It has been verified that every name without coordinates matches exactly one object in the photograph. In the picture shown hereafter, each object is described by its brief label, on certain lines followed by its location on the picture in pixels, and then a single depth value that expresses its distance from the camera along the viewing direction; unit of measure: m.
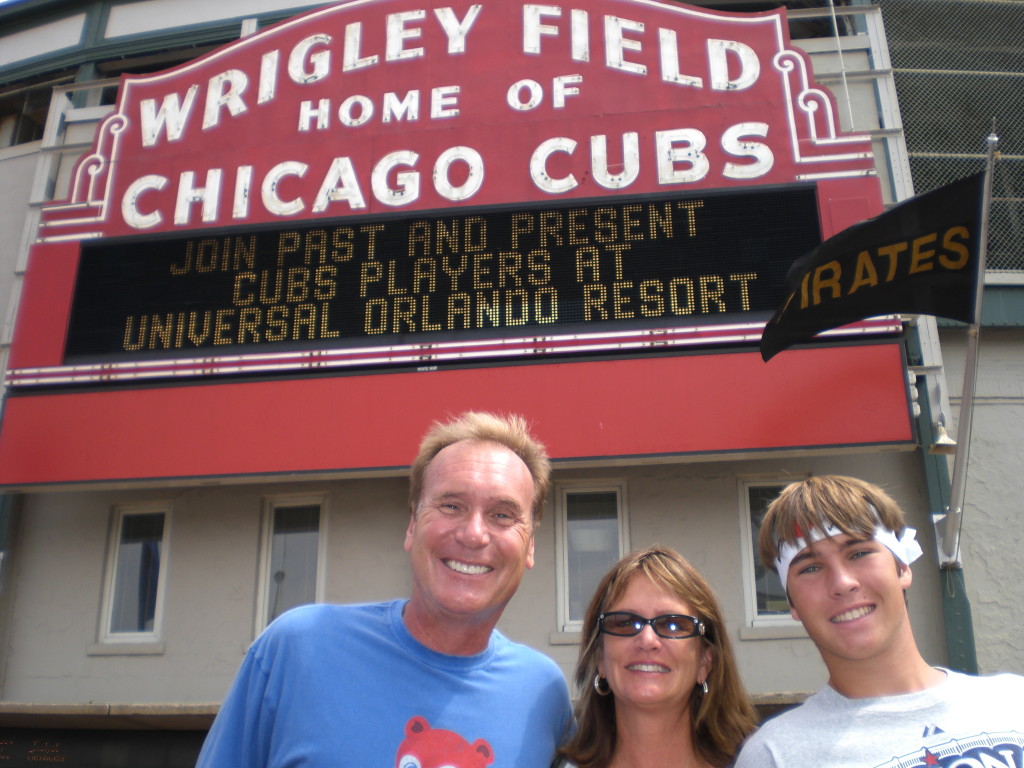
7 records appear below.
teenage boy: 1.95
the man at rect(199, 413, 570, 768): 2.06
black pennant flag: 5.39
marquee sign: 6.39
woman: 2.26
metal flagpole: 5.30
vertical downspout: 6.32
